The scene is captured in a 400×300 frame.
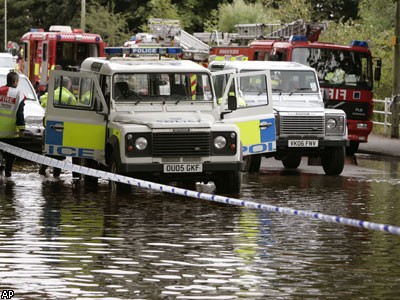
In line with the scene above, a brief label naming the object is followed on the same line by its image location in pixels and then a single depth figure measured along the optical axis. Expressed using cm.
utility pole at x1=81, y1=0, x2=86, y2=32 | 5665
